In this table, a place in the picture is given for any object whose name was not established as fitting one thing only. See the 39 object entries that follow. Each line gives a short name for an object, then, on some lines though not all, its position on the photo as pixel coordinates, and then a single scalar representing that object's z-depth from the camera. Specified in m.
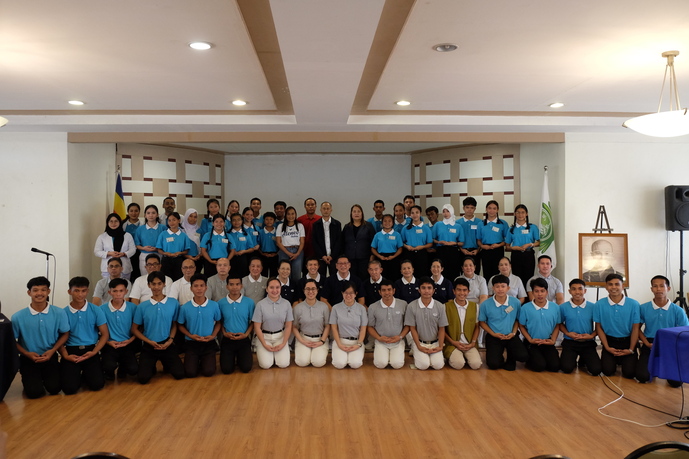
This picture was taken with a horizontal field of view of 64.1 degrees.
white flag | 7.81
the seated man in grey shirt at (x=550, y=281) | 6.96
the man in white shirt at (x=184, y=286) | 6.63
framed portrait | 7.69
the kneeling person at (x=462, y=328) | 6.14
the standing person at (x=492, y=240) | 7.62
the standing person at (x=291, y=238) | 7.49
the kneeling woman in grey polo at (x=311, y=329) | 6.14
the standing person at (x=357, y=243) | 7.48
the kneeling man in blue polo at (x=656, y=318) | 5.54
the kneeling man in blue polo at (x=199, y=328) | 5.80
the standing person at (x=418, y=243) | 7.45
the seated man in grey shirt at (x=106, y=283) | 6.55
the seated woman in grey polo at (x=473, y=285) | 6.92
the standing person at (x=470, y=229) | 7.76
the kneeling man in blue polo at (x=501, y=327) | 6.07
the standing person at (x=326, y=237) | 7.57
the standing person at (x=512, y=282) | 6.85
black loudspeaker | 7.47
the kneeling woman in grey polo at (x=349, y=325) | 6.11
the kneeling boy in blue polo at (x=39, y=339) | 5.11
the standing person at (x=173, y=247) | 7.23
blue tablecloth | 4.41
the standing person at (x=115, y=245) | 7.25
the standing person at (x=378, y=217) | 8.12
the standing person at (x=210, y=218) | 7.64
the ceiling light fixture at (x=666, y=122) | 4.40
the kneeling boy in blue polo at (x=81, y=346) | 5.25
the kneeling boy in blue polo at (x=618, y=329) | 5.74
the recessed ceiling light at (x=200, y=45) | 4.11
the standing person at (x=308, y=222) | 7.77
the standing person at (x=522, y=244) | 7.49
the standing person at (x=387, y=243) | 7.36
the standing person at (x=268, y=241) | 7.73
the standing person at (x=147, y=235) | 7.38
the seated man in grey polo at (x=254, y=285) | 6.67
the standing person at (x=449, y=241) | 7.55
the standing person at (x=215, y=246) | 7.25
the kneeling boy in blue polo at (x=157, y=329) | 5.70
